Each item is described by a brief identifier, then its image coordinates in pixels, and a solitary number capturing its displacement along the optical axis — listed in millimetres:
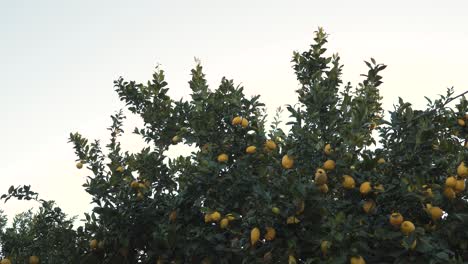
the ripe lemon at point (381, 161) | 4804
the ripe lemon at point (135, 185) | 5707
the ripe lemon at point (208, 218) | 4844
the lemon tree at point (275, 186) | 4223
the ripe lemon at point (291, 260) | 4055
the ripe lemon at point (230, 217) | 4770
